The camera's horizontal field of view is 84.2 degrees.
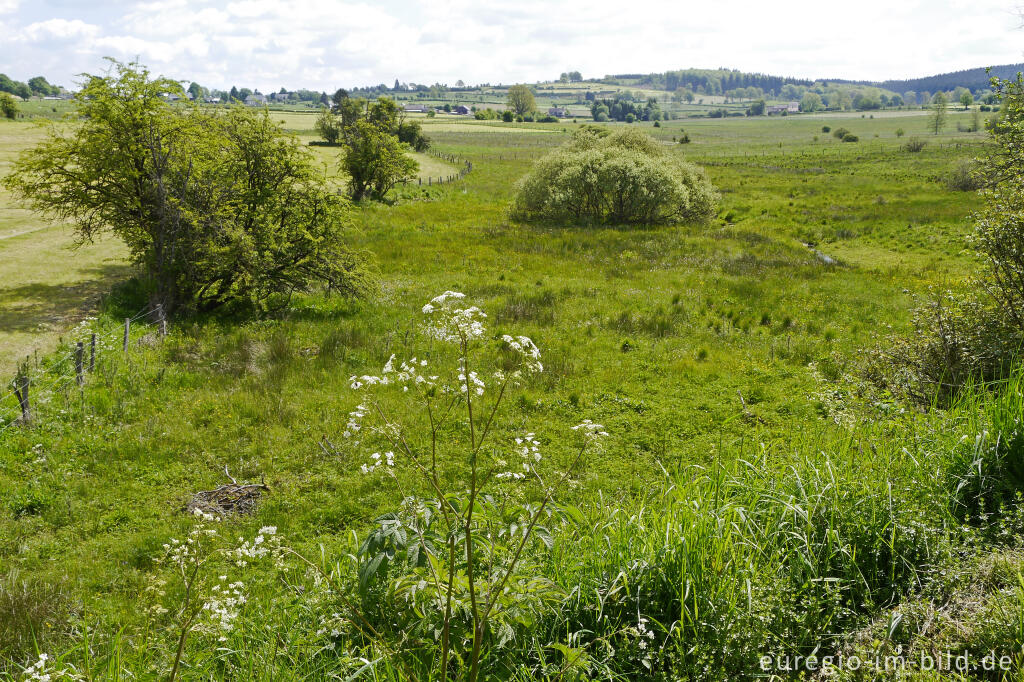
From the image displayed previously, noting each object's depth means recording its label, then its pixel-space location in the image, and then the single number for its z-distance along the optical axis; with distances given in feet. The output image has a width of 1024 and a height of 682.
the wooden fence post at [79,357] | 39.13
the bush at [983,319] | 29.25
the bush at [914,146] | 272.51
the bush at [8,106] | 265.13
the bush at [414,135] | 235.40
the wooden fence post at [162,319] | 51.39
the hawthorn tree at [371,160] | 131.13
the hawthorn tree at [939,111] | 394.73
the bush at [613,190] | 107.65
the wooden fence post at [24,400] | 34.45
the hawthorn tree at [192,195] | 55.47
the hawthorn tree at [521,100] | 598.75
